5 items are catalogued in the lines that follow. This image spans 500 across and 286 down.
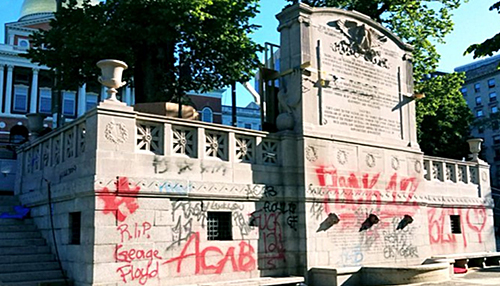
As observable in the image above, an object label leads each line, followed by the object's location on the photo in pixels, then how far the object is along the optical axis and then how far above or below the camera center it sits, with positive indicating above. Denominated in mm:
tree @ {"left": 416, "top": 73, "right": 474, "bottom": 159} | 45438 +7867
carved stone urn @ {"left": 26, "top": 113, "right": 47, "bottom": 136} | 16297 +3222
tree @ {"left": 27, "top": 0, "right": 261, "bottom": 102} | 18578 +6979
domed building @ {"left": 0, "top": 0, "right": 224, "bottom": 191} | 58844 +16074
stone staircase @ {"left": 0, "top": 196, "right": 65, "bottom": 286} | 10444 -778
